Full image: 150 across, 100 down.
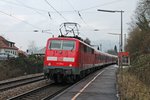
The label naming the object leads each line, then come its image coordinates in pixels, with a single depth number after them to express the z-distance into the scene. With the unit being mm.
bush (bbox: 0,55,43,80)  36738
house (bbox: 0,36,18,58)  107881
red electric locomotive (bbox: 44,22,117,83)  26109
